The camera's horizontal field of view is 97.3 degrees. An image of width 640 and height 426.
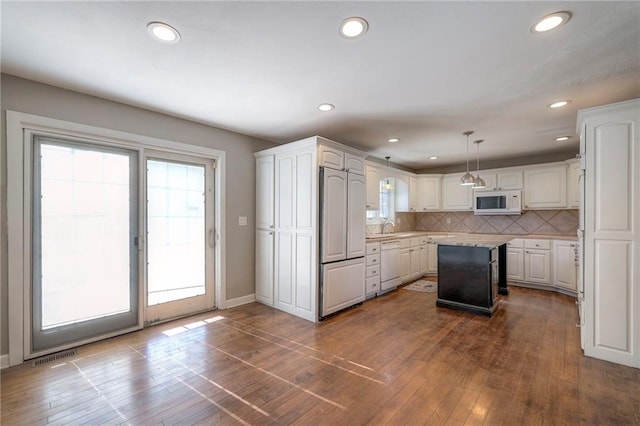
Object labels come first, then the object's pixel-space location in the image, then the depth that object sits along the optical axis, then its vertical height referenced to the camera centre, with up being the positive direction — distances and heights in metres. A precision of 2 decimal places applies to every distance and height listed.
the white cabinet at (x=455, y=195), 6.10 +0.40
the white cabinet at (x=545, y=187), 5.02 +0.47
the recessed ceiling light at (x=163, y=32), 1.79 +1.19
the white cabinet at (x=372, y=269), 4.43 -0.91
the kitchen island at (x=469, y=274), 3.70 -0.85
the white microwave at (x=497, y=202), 5.40 +0.21
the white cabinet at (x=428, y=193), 6.48 +0.46
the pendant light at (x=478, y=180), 4.30 +0.50
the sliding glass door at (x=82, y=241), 2.65 -0.29
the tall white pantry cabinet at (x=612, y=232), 2.42 -0.17
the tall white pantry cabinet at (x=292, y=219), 3.58 -0.09
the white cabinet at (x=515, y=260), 5.16 -0.87
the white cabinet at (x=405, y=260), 5.37 -0.92
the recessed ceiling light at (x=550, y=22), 1.68 +1.18
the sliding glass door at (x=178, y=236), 3.40 -0.30
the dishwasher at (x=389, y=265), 4.80 -0.92
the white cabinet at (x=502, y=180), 5.45 +0.66
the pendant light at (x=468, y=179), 4.18 +0.50
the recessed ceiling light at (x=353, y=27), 1.73 +1.18
